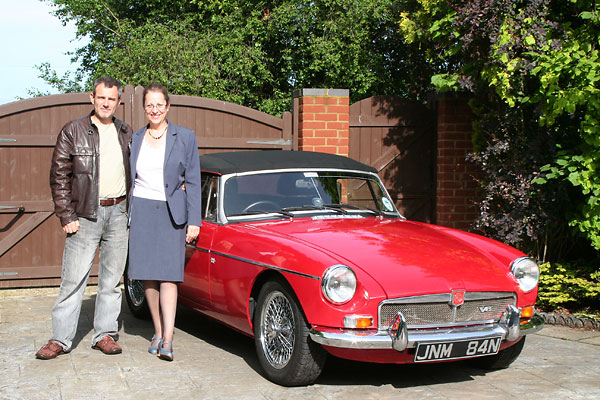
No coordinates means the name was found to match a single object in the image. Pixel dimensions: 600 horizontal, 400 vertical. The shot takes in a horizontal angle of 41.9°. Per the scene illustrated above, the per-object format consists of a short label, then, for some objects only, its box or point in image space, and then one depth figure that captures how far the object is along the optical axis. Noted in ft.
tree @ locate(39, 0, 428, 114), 49.47
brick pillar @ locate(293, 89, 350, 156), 30.83
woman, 18.76
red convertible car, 15.61
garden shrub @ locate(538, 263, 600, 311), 24.91
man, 18.94
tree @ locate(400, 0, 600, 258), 23.66
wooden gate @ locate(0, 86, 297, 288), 28.60
